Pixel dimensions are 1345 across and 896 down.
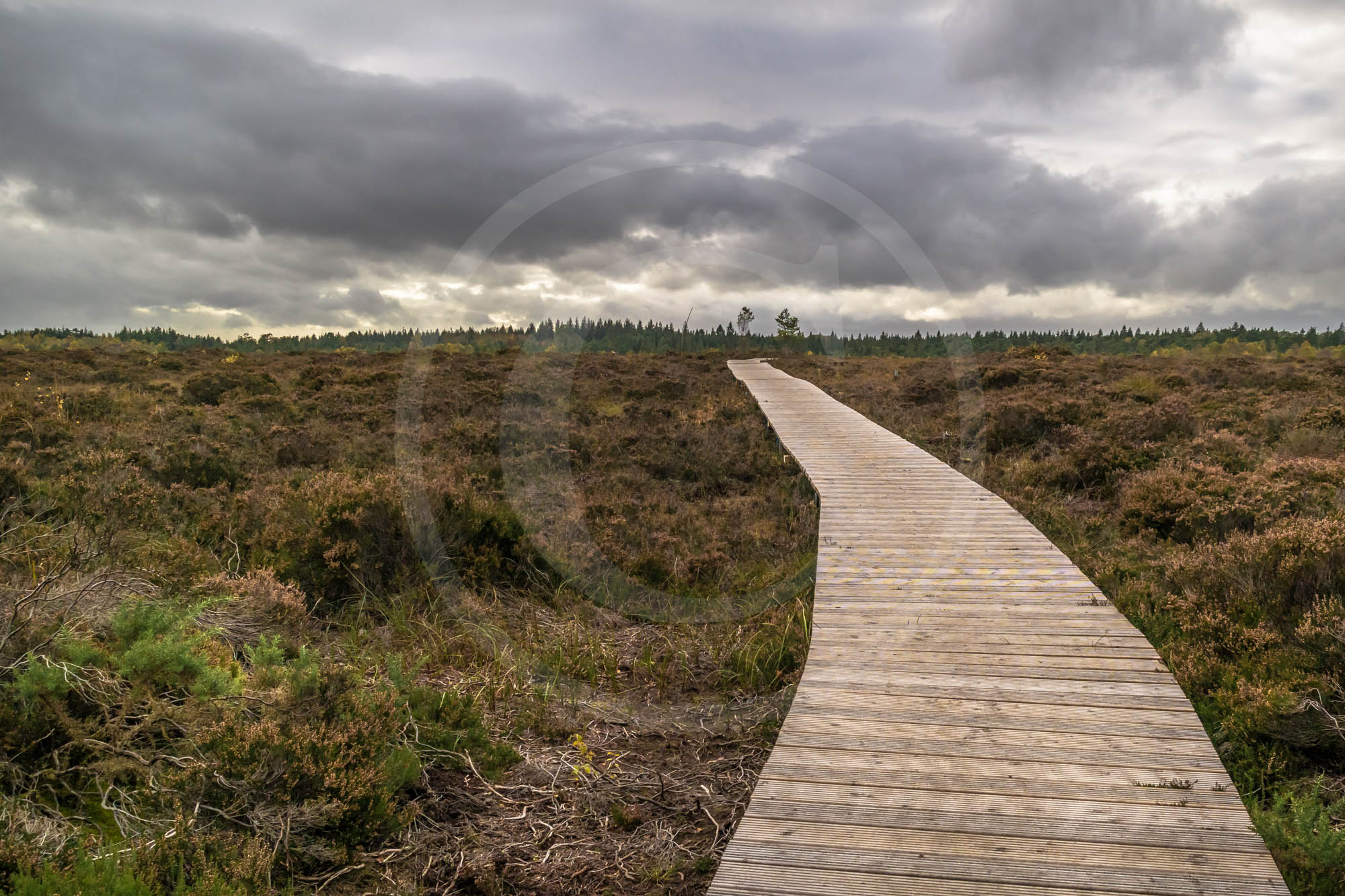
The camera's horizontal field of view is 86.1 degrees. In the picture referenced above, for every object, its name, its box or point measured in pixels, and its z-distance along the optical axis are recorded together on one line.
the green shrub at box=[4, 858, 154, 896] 2.38
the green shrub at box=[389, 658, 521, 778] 4.41
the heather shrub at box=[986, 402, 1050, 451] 14.34
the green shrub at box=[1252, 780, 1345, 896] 3.09
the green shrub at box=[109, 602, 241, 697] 3.88
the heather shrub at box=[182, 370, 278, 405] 18.73
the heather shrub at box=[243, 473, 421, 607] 7.23
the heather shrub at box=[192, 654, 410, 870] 3.22
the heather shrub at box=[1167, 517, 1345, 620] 5.52
